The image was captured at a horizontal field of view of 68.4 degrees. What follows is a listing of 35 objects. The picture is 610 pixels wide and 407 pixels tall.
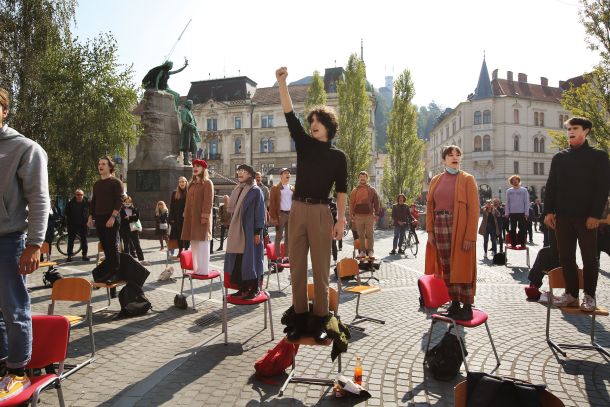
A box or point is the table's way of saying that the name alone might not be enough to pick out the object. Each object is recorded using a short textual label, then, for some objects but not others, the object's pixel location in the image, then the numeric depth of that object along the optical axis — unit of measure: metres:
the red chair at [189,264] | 6.86
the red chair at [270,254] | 8.69
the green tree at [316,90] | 44.78
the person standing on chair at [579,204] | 5.09
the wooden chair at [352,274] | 6.24
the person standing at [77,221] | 12.48
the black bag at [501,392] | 2.67
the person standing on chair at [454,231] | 4.77
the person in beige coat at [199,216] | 7.64
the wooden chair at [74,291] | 4.57
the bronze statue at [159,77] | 19.19
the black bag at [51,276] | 8.38
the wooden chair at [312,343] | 3.86
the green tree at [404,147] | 36.12
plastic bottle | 3.89
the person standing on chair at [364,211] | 11.33
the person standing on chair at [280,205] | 10.25
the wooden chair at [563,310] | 4.91
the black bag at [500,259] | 12.53
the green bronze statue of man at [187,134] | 20.45
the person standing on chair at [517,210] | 11.74
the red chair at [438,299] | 4.40
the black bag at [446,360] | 4.30
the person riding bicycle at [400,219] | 14.62
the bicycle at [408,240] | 15.47
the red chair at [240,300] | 5.32
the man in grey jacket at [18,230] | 3.12
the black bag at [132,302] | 6.52
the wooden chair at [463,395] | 2.64
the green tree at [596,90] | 15.23
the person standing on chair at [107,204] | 7.18
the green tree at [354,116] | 37.31
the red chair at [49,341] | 3.23
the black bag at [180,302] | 7.09
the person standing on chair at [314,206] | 3.89
